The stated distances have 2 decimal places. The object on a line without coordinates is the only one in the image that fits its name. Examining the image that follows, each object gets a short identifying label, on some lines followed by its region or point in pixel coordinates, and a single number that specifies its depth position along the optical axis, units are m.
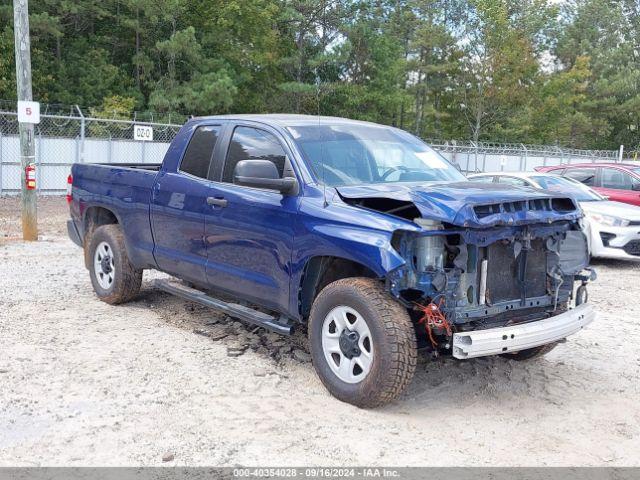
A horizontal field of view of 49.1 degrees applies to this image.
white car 10.55
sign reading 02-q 19.37
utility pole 10.85
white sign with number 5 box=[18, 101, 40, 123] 10.85
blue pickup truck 4.31
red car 13.09
